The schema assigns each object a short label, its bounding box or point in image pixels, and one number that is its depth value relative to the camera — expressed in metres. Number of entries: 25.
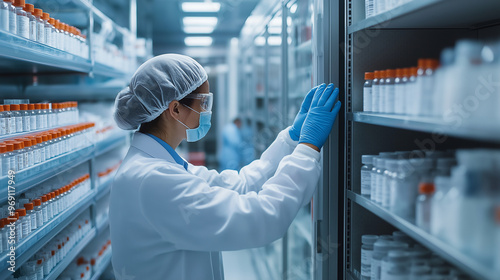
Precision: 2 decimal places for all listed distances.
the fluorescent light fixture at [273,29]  4.10
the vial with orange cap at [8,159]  1.84
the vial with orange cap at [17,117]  2.17
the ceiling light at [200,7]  6.80
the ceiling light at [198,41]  10.96
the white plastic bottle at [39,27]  2.21
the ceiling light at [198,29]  9.24
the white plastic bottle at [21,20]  1.97
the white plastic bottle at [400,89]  1.46
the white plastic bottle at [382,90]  1.62
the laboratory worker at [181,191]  1.68
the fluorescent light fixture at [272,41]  4.37
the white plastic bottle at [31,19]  2.09
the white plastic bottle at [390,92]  1.55
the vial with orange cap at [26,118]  2.32
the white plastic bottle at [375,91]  1.69
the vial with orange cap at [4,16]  1.78
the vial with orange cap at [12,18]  1.87
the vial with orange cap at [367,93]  1.78
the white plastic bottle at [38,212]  2.26
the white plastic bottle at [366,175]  1.80
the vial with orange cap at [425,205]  1.33
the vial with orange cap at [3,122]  2.05
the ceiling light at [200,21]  8.13
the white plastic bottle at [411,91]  1.40
